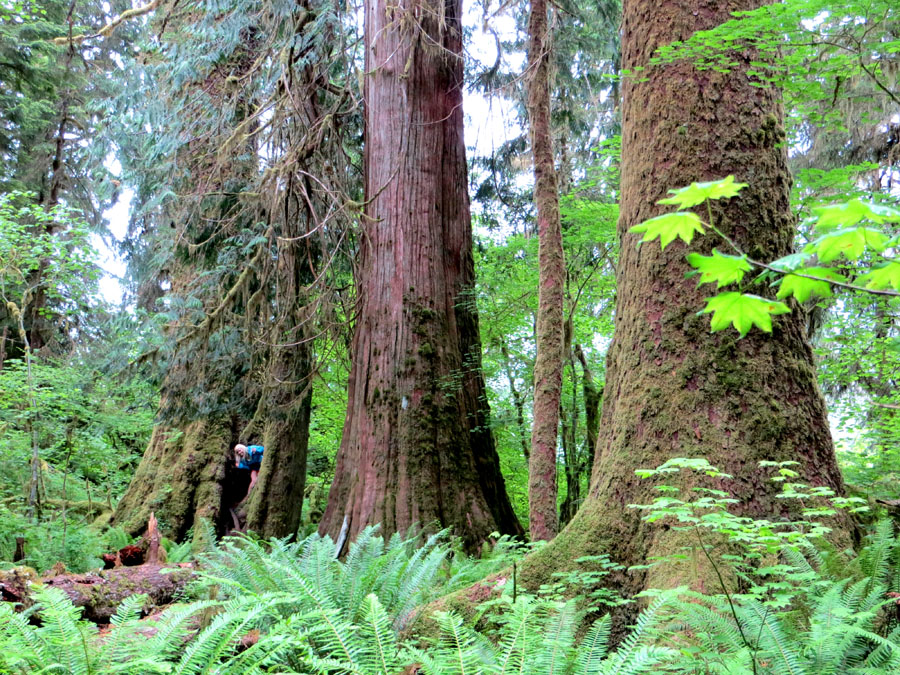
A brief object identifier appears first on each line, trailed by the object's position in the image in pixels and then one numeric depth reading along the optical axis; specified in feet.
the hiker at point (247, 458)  31.63
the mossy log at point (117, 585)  16.20
